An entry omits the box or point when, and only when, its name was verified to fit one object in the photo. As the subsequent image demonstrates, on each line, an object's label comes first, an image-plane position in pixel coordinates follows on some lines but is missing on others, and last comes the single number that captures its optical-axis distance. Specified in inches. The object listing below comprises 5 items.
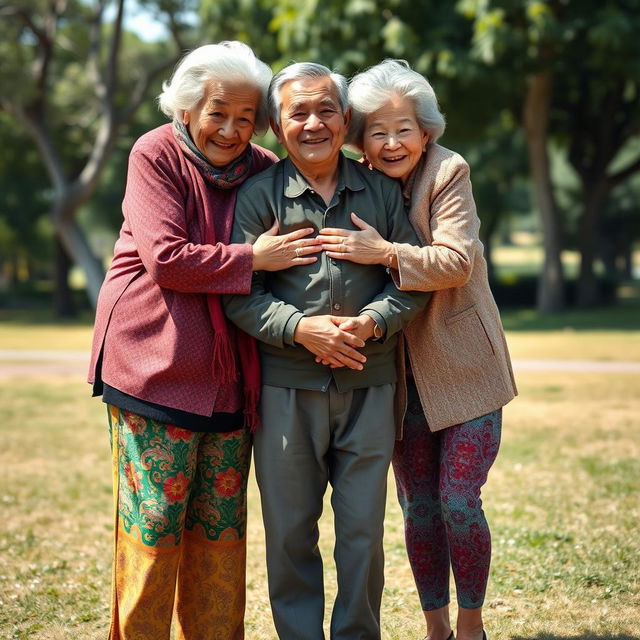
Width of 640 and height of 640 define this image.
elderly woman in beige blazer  122.4
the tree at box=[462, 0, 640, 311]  598.2
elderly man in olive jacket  120.4
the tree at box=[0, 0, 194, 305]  775.7
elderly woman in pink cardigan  117.9
